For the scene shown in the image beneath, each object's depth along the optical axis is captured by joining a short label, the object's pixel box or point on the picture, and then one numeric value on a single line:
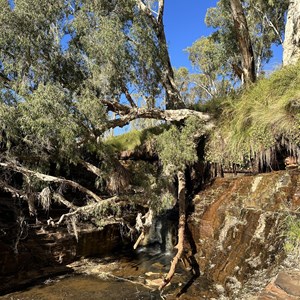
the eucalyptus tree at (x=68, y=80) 8.48
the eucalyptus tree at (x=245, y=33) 11.51
